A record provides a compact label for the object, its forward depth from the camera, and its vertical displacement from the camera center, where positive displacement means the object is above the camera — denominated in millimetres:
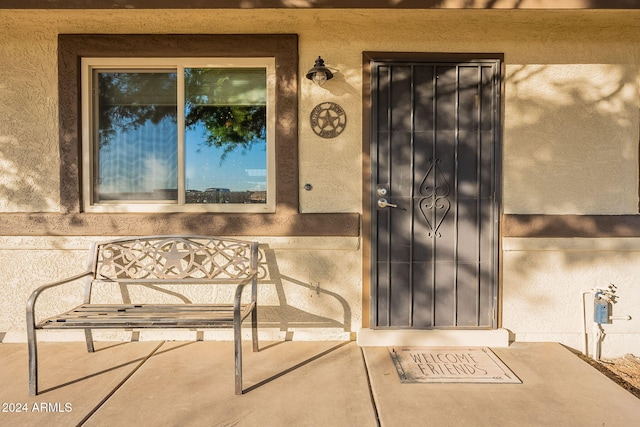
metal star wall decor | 3242 +737
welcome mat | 2627 -1161
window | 3307 +607
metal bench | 2750 -501
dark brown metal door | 3219 +215
